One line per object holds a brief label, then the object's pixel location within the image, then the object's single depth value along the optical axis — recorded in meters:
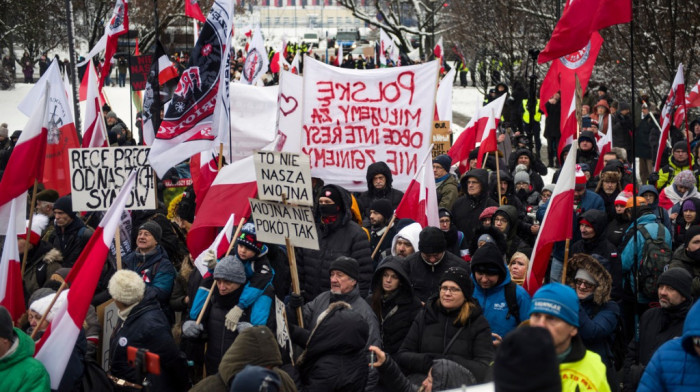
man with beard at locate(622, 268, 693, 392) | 5.45
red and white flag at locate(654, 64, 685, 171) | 11.36
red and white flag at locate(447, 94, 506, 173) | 11.23
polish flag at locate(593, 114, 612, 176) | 11.07
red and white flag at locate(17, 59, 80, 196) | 9.45
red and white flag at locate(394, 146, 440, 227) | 7.98
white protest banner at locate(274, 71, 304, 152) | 9.61
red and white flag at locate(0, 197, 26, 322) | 6.20
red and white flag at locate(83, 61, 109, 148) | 9.97
